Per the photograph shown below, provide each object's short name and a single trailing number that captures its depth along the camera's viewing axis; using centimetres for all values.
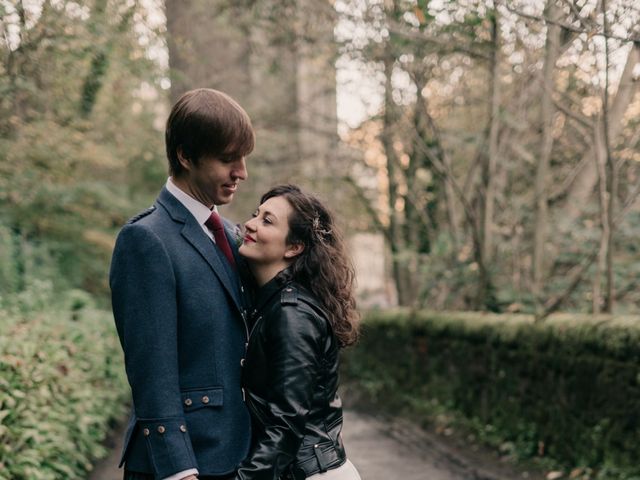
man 238
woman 249
